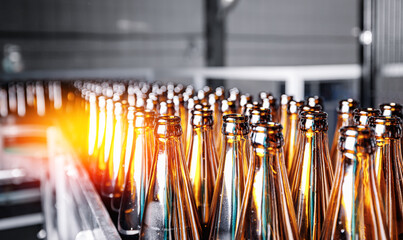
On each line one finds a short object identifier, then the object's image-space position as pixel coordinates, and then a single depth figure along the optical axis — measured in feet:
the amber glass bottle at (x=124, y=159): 2.27
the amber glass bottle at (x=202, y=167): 2.03
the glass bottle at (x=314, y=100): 2.34
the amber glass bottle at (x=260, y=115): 1.88
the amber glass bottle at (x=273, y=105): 2.53
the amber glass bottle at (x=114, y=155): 2.64
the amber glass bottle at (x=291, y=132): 2.27
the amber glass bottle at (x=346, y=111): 2.18
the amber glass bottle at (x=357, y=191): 1.21
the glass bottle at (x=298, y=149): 1.75
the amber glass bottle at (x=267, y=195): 1.36
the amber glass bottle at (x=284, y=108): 2.50
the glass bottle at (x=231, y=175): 1.61
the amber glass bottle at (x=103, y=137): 2.95
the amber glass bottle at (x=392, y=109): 1.82
